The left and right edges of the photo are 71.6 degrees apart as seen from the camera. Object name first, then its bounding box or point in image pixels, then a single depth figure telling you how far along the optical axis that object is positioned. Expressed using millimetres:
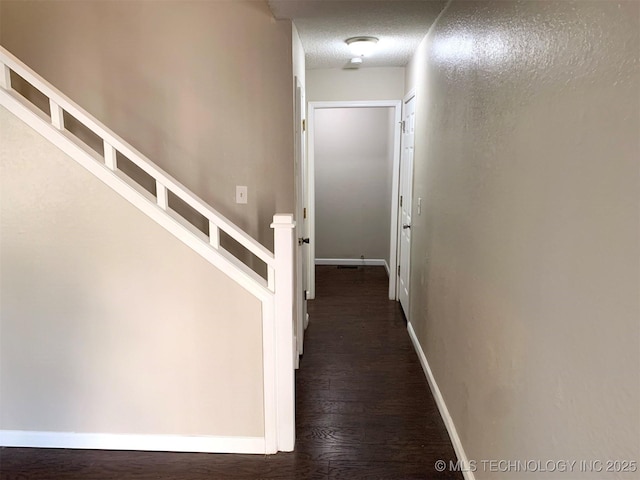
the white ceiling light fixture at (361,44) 3130
